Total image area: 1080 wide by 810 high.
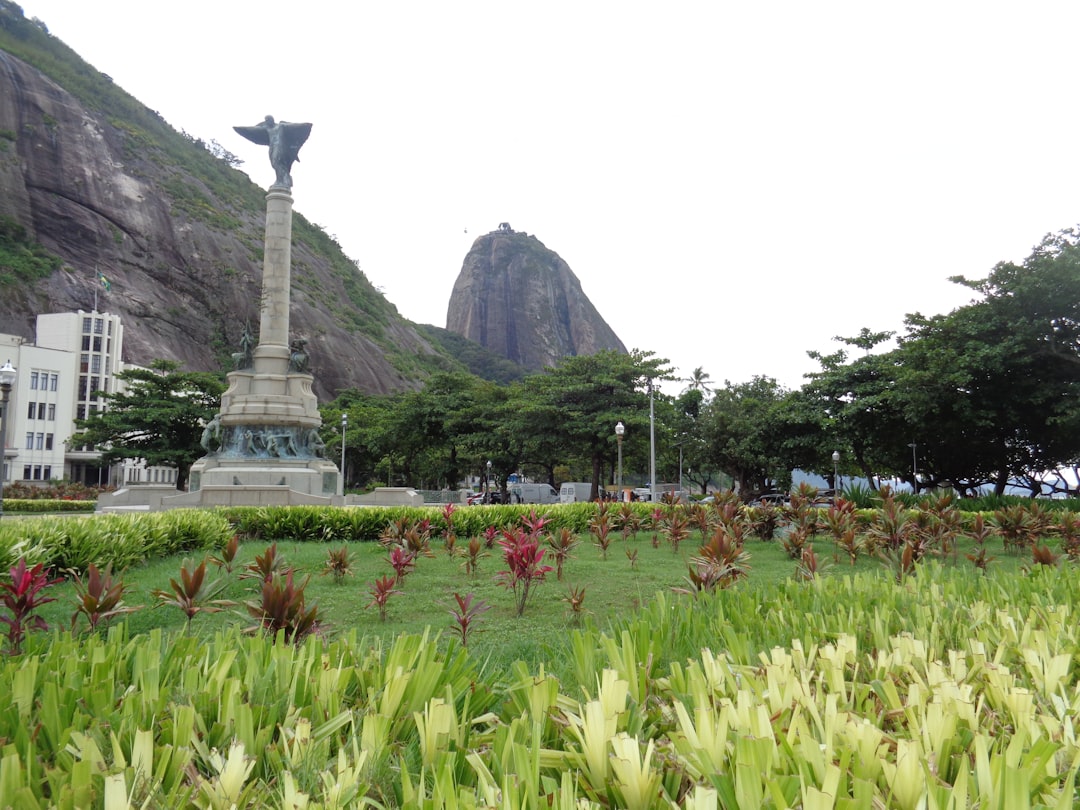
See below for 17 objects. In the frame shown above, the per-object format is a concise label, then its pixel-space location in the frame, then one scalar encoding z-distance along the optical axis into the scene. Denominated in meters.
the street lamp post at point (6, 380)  15.29
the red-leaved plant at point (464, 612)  4.72
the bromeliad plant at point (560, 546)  9.33
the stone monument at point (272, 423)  19.37
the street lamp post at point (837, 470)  36.00
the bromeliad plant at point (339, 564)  9.03
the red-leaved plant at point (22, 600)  4.29
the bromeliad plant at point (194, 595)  5.21
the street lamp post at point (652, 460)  24.46
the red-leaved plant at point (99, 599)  4.59
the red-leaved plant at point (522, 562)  7.28
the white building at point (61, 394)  51.41
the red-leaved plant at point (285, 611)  4.20
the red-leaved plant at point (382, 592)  6.45
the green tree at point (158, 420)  33.09
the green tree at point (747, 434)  35.19
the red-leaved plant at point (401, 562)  8.26
